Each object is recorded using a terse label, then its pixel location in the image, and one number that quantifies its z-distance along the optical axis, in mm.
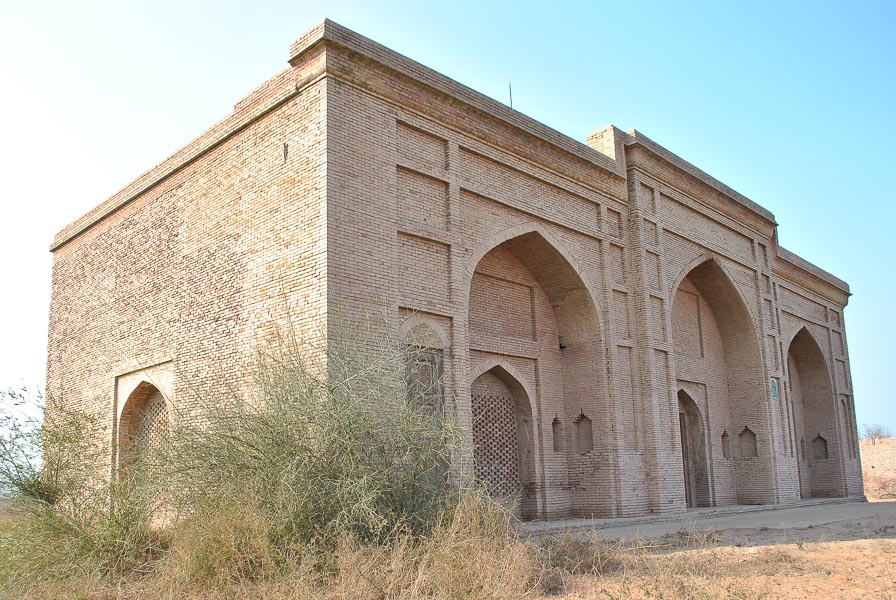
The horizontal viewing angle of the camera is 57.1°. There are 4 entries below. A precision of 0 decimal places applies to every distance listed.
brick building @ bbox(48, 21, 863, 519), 9625
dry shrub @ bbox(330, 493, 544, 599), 5754
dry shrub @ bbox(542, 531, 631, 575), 7090
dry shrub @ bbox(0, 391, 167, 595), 6930
